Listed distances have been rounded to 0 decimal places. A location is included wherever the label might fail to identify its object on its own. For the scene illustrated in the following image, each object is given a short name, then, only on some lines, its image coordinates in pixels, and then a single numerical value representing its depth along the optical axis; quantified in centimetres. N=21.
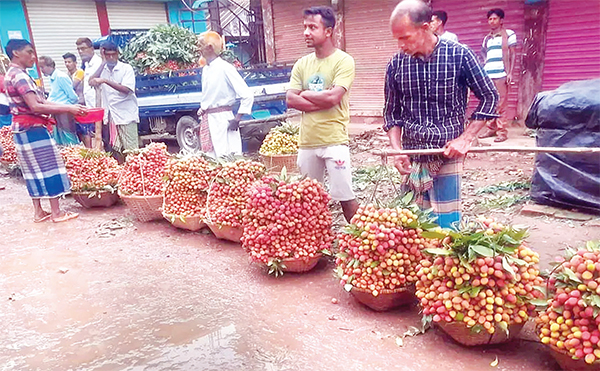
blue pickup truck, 815
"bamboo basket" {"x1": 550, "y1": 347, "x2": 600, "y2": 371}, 226
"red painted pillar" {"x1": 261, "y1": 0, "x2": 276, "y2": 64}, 1233
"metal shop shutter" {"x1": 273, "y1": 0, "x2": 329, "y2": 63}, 1172
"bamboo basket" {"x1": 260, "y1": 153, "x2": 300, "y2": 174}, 617
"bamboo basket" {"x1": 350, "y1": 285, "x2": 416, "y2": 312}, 296
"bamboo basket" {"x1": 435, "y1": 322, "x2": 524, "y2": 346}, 254
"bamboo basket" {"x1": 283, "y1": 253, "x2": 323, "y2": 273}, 360
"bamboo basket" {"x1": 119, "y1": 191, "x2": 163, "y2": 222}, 503
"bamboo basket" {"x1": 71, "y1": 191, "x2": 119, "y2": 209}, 581
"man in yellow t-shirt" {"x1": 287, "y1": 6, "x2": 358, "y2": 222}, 362
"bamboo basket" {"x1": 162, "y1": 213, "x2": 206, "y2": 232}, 468
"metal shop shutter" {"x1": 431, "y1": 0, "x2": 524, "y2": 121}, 809
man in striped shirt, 710
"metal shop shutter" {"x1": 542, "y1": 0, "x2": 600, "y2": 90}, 742
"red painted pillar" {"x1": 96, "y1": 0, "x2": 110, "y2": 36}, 1616
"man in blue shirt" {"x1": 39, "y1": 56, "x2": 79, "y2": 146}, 756
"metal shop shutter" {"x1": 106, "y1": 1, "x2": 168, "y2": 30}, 1652
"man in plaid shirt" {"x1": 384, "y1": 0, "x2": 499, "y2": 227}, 272
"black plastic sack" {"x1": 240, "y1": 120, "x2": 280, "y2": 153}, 815
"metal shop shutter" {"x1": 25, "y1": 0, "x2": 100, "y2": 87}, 1475
